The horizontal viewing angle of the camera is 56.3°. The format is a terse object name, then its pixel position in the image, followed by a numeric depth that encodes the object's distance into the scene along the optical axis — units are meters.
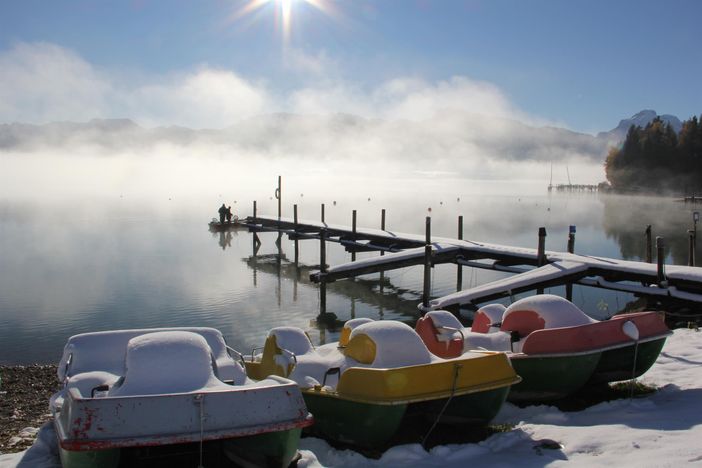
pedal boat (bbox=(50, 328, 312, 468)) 5.97
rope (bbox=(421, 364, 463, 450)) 7.78
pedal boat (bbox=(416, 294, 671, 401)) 9.44
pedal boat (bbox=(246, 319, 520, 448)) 7.61
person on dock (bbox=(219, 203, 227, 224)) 48.04
